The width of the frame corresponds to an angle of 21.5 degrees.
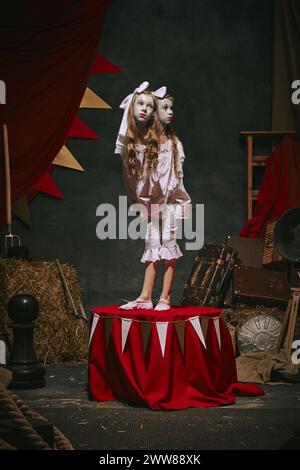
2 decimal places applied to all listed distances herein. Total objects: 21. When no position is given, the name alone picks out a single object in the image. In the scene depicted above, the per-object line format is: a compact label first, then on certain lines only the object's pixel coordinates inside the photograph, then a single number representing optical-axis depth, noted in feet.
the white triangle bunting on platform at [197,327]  14.70
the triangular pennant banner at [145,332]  14.62
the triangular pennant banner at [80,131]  22.34
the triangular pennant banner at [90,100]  22.35
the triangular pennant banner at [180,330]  14.62
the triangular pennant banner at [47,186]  22.27
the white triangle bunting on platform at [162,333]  14.48
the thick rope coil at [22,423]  8.15
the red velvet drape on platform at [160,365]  14.56
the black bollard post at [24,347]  16.84
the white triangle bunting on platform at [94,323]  15.29
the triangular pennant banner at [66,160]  22.34
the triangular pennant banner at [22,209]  22.16
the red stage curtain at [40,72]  21.79
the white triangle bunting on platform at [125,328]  14.76
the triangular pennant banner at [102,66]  22.29
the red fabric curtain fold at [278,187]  20.98
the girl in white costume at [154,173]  14.64
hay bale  19.72
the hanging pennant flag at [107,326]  15.06
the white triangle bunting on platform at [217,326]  15.10
